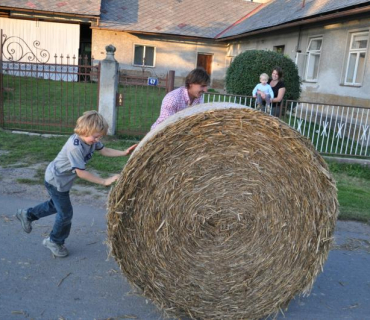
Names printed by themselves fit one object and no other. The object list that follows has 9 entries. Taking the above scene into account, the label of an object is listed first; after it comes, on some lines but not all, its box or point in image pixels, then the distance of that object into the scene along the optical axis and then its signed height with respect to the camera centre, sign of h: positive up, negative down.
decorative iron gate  9.59 -1.32
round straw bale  2.86 -0.97
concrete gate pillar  9.03 -0.38
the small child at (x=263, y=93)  8.72 -0.18
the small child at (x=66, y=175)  3.44 -0.93
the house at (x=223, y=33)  13.12 +2.18
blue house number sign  9.01 -0.15
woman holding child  8.81 -0.08
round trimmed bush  11.66 +0.38
